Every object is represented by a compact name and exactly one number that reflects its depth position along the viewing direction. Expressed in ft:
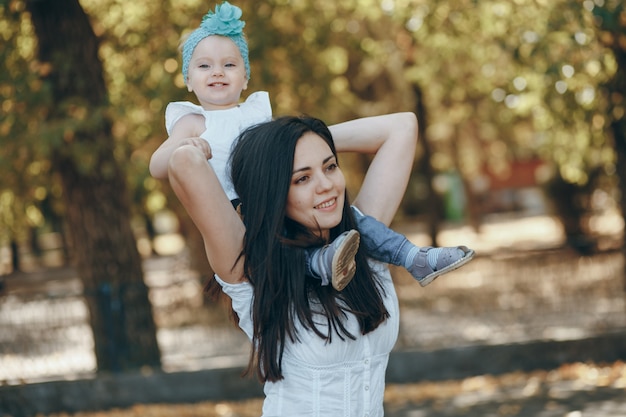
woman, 8.73
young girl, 9.18
